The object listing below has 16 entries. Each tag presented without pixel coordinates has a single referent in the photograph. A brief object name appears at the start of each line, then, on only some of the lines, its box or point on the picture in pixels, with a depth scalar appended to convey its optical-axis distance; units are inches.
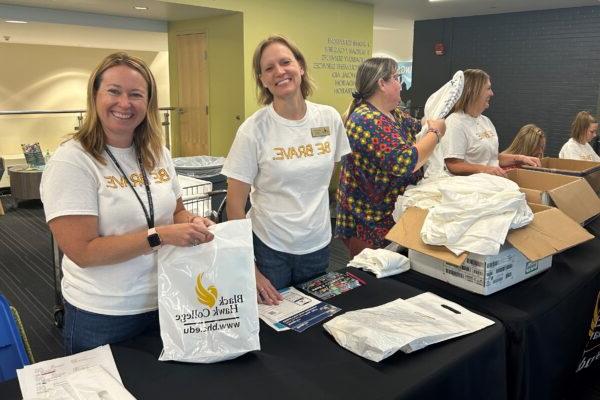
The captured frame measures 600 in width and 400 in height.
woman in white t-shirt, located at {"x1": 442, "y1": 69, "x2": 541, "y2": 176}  98.6
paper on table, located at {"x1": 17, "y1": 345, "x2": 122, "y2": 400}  39.0
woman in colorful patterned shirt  71.6
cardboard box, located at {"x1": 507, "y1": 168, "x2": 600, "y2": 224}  75.4
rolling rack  90.4
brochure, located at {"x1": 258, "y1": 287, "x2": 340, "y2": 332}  51.8
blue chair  52.1
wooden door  237.0
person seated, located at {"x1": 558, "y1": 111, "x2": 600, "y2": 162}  177.0
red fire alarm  324.8
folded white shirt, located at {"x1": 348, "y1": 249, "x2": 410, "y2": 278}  64.6
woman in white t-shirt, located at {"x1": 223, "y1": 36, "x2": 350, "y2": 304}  62.5
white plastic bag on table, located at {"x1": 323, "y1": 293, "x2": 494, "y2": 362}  45.4
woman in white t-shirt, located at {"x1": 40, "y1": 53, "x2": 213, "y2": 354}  45.7
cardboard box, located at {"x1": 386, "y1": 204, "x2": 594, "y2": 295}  58.4
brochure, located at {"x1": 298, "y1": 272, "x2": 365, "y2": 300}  59.7
